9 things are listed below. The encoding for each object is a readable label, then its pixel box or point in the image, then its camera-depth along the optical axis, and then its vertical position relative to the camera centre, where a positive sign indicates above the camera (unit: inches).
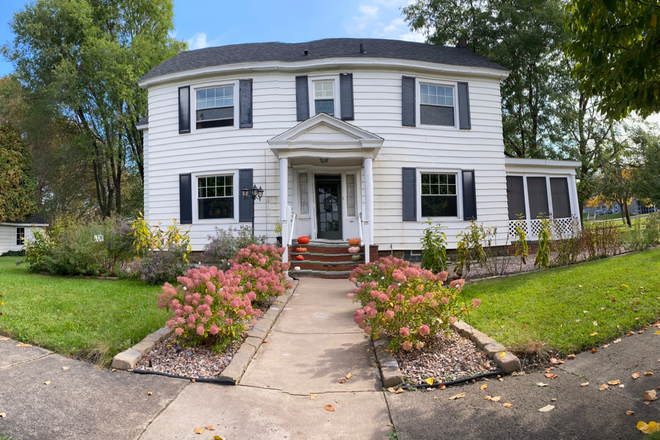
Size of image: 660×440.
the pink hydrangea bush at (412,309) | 169.2 -33.6
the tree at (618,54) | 131.0 +62.9
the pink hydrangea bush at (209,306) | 167.2 -30.3
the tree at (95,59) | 786.2 +363.8
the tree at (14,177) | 852.6 +139.6
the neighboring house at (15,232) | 871.1 +21.8
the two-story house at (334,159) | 459.2 +107.9
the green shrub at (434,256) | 324.8 -19.9
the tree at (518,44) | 698.2 +328.1
